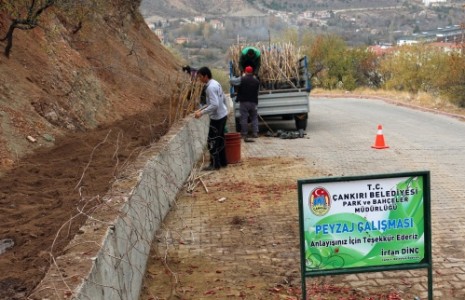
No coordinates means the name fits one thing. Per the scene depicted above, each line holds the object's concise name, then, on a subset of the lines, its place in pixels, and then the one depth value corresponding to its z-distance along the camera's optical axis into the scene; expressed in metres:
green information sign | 4.97
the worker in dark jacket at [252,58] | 16.97
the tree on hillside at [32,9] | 9.09
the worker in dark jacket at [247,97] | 15.31
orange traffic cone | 13.55
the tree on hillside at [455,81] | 31.83
